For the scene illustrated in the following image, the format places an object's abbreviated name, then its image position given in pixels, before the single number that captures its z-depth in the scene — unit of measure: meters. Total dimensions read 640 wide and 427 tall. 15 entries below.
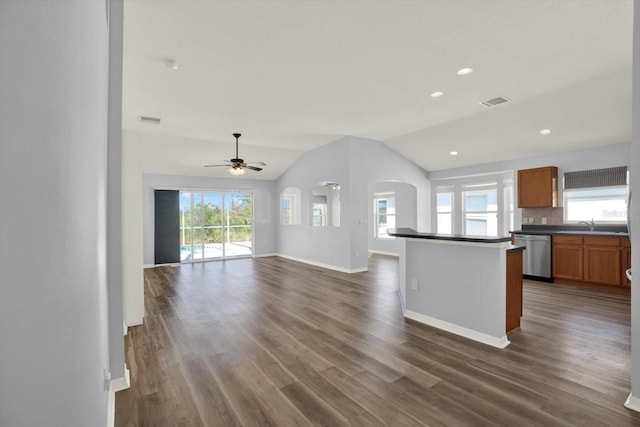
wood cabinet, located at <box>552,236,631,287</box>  5.01
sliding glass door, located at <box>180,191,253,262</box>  8.56
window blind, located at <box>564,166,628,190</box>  5.58
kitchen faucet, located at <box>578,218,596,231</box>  5.79
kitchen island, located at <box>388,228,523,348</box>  3.05
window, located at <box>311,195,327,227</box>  10.11
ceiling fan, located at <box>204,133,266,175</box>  5.96
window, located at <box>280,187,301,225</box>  9.64
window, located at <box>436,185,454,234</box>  8.66
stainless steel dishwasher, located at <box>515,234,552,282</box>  5.82
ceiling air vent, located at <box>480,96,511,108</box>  4.66
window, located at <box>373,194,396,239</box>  9.81
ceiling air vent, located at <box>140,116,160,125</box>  5.26
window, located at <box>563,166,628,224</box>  5.64
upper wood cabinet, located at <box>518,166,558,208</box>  6.17
